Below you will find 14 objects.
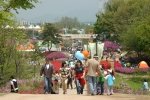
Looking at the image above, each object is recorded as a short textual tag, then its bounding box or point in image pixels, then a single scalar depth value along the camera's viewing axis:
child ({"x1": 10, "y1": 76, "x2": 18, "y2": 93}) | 16.89
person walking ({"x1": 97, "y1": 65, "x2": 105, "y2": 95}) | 15.84
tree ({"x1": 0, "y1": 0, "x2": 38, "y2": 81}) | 29.27
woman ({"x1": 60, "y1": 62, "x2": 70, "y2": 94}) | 16.85
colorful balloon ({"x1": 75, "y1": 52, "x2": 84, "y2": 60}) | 34.16
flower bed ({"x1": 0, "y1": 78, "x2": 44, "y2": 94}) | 19.52
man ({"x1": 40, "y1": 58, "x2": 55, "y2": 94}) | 15.74
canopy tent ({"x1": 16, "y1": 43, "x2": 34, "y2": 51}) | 31.66
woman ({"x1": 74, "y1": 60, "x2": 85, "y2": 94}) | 15.68
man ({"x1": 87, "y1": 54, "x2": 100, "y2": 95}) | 14.34
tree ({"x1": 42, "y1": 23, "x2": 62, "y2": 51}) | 82.25
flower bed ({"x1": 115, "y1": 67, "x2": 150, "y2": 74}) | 40.38
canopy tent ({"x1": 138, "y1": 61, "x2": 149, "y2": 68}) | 43.50
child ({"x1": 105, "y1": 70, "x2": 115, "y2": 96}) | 15.48
